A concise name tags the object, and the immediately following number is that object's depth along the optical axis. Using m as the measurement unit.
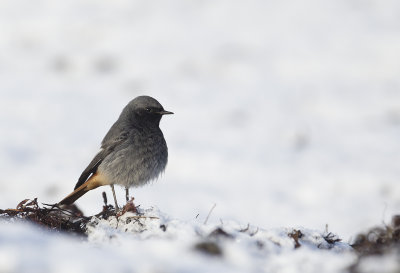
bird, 13.16
